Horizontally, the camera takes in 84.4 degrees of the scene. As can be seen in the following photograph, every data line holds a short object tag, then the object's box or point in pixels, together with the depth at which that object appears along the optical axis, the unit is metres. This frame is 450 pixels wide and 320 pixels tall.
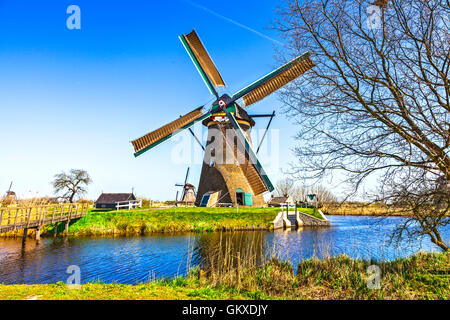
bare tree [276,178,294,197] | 53.23
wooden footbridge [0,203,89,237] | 12.29
